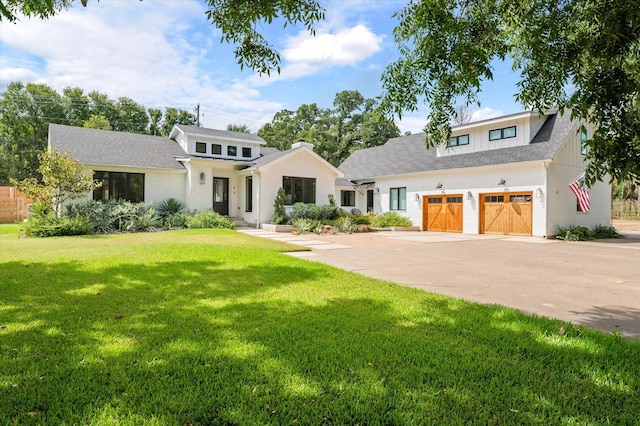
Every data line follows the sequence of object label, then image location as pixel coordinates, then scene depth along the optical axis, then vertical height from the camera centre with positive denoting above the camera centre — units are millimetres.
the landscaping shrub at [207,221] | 16688 -444
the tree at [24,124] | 33812 +8323
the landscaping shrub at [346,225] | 17453 -679
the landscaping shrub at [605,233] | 16891 -1038
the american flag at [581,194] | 15406 +729
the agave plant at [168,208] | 18188 +182
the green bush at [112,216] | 15297 -192
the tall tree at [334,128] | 38438 +9506
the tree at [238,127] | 44844 +10524
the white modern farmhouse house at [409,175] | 16594 +1950
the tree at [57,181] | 14422 +1253
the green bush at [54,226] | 13000 -551
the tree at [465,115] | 42750 +11671
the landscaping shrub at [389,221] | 20567 -558
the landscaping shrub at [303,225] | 16906 -655
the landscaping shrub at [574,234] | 15395 -985
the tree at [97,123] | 34938 +8696
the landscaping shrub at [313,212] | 18703 -33
